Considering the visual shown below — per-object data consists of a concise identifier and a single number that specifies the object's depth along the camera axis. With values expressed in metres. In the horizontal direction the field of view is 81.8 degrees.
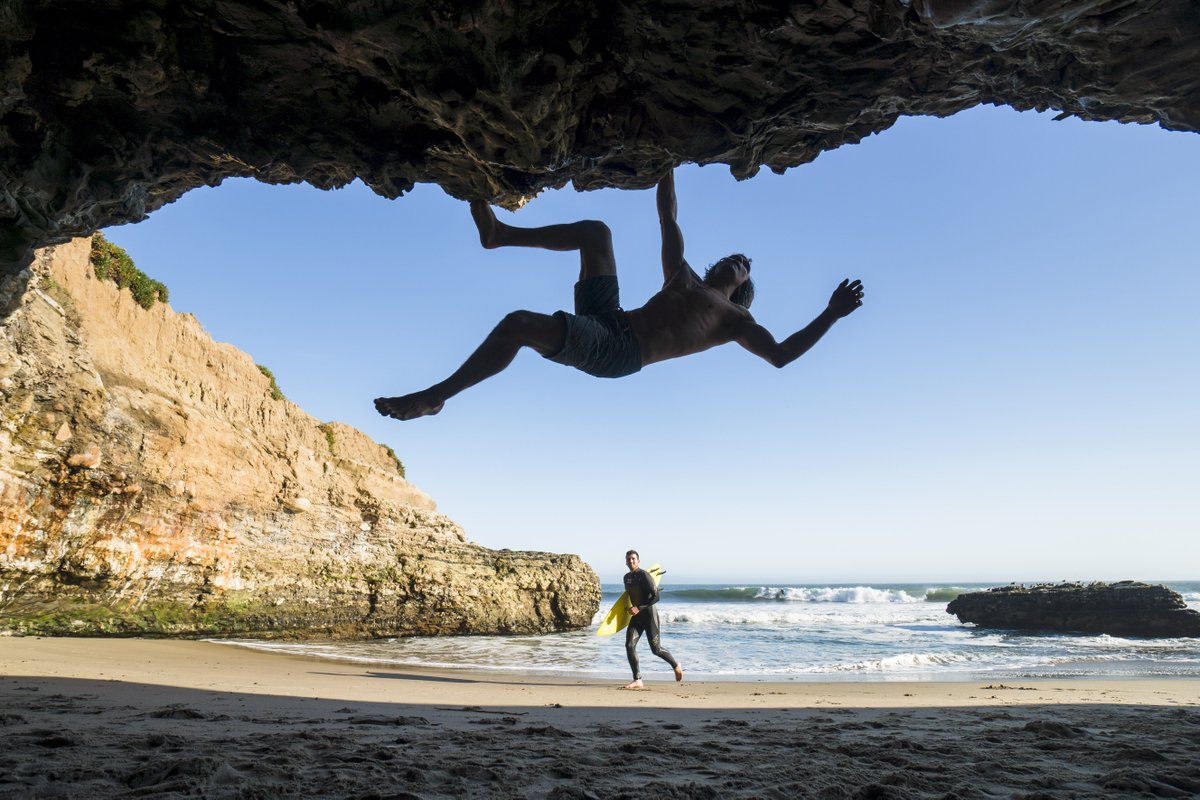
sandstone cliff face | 10.22
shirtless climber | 3.55
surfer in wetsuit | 9.01
